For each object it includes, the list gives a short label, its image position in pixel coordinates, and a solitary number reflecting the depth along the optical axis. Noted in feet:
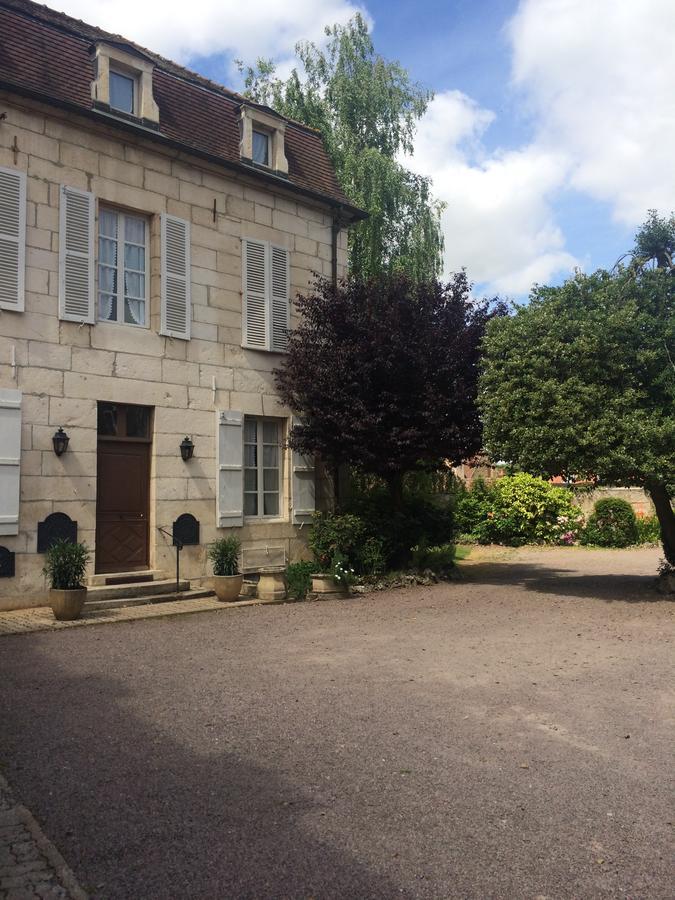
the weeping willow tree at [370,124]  69.62
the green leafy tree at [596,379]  32.50
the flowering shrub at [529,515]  67.15
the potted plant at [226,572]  36.06
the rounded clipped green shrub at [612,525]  65.77
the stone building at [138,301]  33.78
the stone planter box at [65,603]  30.07
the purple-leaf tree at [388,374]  39.60
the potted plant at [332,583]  38.32
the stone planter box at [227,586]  36.04
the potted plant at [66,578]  30.14
